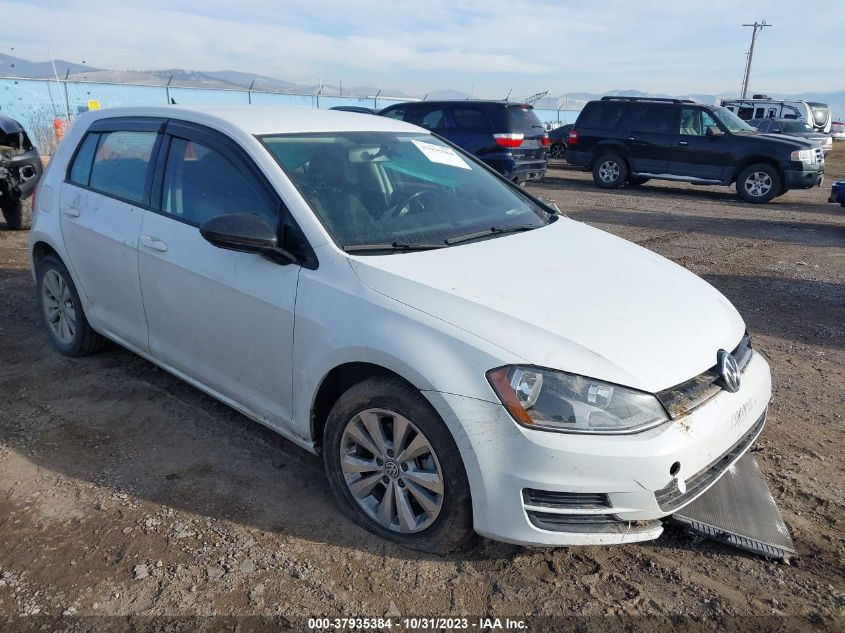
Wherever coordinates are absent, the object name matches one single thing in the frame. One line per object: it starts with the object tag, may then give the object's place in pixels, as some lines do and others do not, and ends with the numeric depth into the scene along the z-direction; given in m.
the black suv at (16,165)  8.19
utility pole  63.88
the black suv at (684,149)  13.03
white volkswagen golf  2.36
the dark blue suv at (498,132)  12.31
